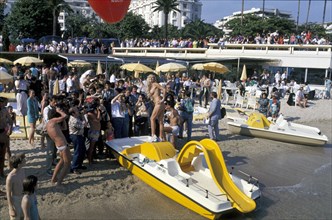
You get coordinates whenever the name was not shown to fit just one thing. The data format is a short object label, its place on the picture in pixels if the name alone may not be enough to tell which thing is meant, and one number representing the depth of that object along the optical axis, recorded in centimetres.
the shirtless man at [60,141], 696
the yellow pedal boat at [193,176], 671
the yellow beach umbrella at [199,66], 2233
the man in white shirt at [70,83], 1397
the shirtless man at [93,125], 830
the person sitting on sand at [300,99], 2133
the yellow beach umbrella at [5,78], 1088
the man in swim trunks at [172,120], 1020
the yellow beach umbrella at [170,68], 1930
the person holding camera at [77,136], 766
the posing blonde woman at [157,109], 987
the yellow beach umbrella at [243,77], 2358
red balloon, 910
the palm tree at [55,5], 4797
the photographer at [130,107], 1007
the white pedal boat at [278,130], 1293
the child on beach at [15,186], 498
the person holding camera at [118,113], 962
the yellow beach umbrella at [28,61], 1789
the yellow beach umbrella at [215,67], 2000
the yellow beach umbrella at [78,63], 2135
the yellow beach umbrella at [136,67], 1853
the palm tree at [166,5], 4759
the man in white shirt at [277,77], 2609
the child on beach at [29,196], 454
